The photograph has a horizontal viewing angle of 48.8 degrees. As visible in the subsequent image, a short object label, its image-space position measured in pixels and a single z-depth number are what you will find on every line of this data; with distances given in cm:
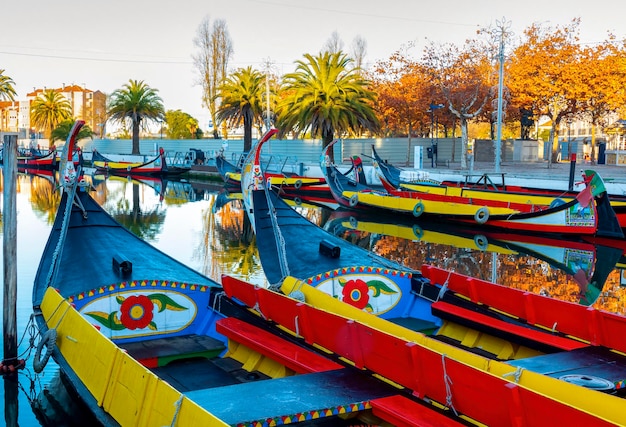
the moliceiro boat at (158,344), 627
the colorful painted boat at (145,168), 5116
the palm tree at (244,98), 5362
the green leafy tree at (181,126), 8262
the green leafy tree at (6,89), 6531
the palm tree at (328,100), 4388
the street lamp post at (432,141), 4469
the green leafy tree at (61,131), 8119
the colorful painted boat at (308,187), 3638
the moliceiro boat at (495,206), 2212
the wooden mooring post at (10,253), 927
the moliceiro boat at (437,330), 593
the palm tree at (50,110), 8338
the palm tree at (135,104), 6303
